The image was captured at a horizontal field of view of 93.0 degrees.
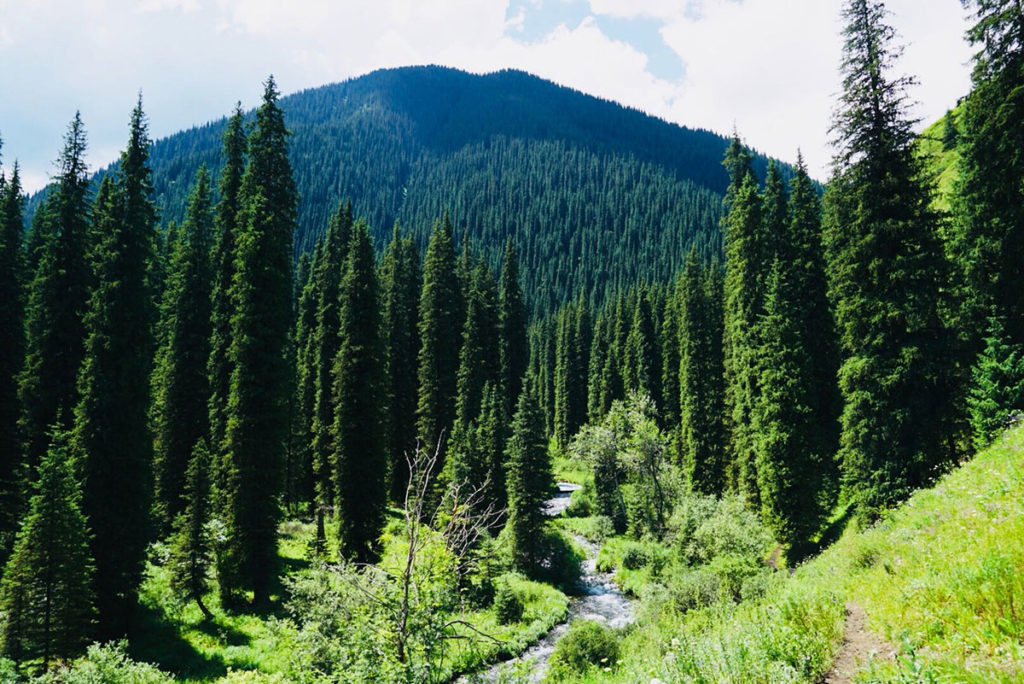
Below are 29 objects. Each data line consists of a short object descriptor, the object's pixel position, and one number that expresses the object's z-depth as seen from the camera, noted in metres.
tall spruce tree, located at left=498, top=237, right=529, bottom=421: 65.38
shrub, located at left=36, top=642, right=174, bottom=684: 13.04
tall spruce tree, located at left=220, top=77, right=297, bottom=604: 25.03
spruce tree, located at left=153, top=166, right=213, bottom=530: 31.12
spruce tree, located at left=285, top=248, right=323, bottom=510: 44.09
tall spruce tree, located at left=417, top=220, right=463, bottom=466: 48.94
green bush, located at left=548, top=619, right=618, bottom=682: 19.58
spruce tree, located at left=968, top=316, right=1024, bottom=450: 17.42
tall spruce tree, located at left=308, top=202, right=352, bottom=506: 41.22
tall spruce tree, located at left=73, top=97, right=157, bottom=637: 22.06
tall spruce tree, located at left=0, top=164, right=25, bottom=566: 24.45
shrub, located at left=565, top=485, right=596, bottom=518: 53.28
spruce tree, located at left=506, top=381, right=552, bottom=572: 35.75
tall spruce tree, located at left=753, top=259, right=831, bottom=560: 25.89
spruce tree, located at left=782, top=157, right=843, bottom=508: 29.81
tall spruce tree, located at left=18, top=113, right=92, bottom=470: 25.81
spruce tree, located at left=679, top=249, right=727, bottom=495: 46.28
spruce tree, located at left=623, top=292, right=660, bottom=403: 72.94
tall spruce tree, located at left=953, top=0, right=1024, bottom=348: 19.35
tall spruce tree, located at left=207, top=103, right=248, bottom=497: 28.12
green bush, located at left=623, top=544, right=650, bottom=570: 35.81
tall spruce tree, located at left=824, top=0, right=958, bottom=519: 18.64
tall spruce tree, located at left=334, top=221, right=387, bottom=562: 31.95
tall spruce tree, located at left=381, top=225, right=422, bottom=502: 48.84
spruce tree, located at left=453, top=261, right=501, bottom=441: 48.69
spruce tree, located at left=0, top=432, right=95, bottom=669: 16.98
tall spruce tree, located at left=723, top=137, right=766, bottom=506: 33.72
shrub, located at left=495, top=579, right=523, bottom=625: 28.88
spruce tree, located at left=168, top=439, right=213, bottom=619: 23.50
